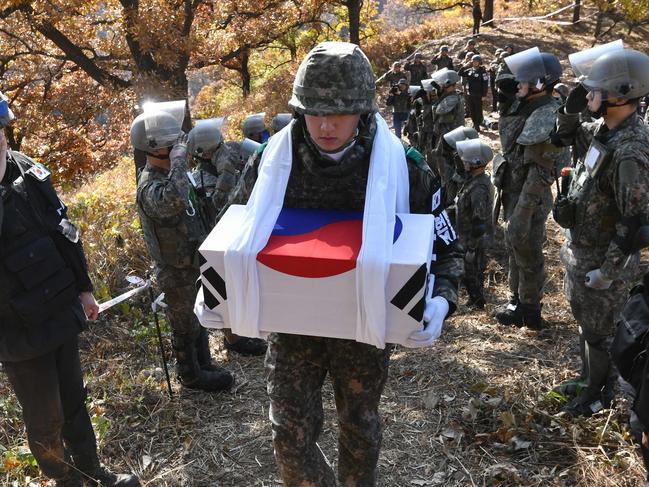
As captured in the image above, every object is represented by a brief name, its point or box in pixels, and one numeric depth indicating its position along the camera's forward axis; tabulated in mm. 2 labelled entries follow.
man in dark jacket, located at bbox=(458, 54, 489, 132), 13336
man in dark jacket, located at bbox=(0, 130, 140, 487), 2691
